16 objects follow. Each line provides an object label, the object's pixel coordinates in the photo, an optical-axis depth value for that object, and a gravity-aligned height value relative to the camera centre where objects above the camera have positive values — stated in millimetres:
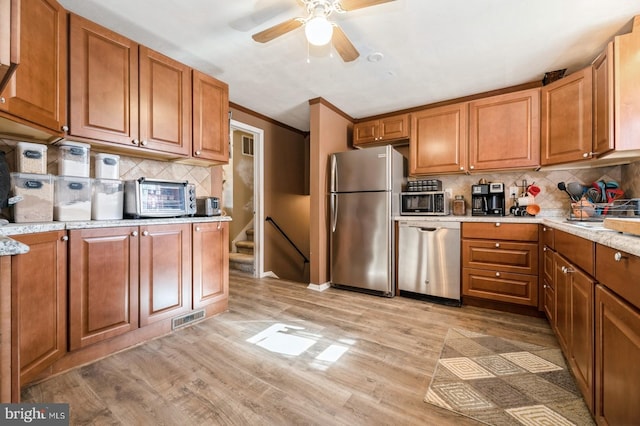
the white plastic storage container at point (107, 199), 1834 +81
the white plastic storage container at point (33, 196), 1508 +83
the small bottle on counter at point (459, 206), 3193 +70
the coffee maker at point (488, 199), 2832 +146
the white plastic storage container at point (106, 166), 1941 +336
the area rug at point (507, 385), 1274 -976
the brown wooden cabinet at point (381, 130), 3393 +1106
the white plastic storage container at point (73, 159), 1755 +350
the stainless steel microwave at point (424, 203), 2979 +104
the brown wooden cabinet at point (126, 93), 1728 +872
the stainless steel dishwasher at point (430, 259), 2777 -521
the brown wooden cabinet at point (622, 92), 1885 +879
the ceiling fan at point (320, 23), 1562 +1208
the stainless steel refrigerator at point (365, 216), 3072 -50
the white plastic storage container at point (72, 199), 1675 +78
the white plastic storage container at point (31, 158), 1563 +320
